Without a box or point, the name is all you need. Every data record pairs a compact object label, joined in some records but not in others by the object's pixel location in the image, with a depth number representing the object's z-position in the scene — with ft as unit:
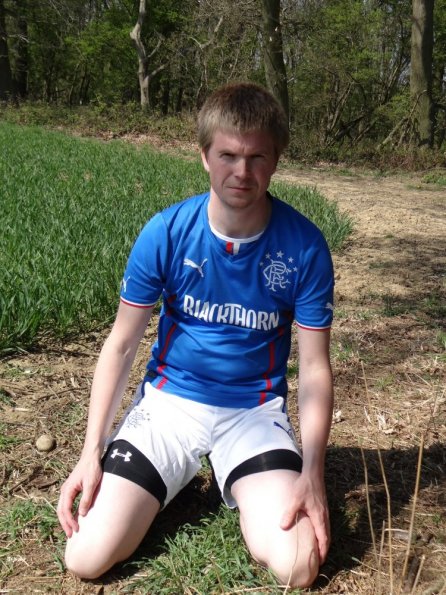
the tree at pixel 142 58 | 78.79
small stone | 8.16
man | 6.29
